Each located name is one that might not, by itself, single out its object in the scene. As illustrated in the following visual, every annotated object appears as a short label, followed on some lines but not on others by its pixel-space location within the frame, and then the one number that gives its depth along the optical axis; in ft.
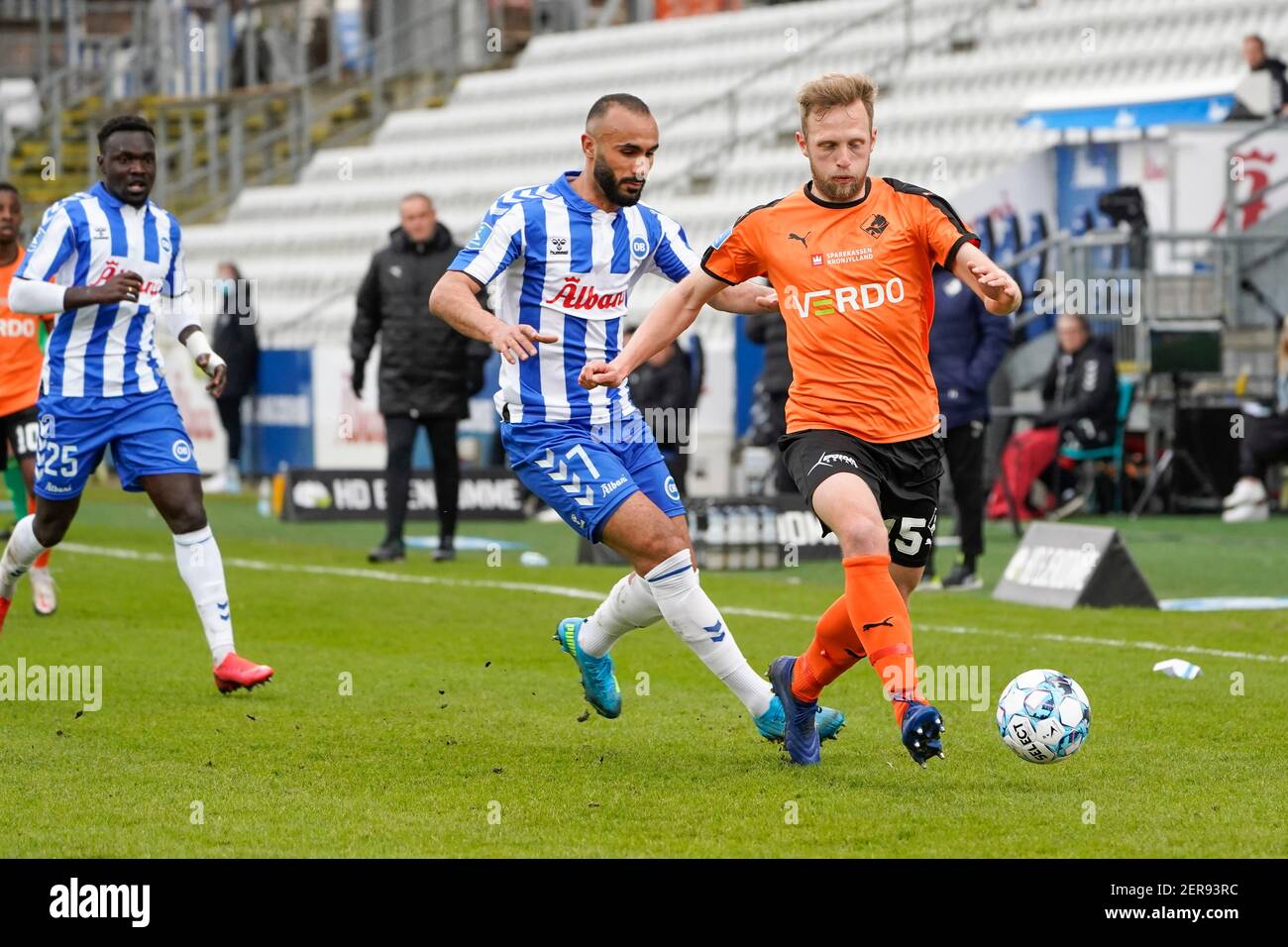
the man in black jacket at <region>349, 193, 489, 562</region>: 47.75
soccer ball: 21.22
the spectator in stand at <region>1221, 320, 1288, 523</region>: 56.24
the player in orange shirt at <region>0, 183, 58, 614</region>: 37.78
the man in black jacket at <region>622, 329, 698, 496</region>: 51.34
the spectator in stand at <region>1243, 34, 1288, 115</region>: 61.82
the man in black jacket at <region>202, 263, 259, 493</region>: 75.41
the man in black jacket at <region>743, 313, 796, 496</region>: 45.98
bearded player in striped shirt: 23.40
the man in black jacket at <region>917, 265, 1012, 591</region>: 41.34
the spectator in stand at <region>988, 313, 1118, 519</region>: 56.34
